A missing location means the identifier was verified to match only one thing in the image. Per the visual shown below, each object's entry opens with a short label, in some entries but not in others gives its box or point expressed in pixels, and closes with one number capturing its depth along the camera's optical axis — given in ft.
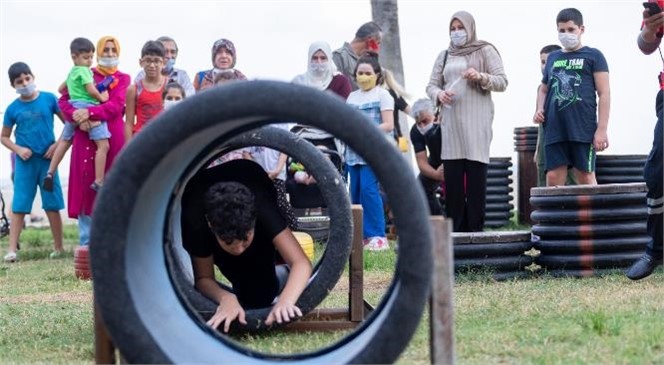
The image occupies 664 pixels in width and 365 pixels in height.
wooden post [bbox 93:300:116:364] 16.47
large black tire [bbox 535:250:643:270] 27.76
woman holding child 38.22
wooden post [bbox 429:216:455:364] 14.65
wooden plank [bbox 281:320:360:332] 21.47
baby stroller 37.37
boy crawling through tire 19.30
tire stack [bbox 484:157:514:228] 49.01
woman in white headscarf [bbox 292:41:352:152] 37.35
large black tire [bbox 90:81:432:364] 14.35
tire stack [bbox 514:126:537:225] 49.29
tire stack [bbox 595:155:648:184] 42.45
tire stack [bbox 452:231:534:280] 27.50
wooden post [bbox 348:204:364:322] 21.95
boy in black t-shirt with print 31.78
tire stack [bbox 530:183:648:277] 27.76
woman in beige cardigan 33.22
